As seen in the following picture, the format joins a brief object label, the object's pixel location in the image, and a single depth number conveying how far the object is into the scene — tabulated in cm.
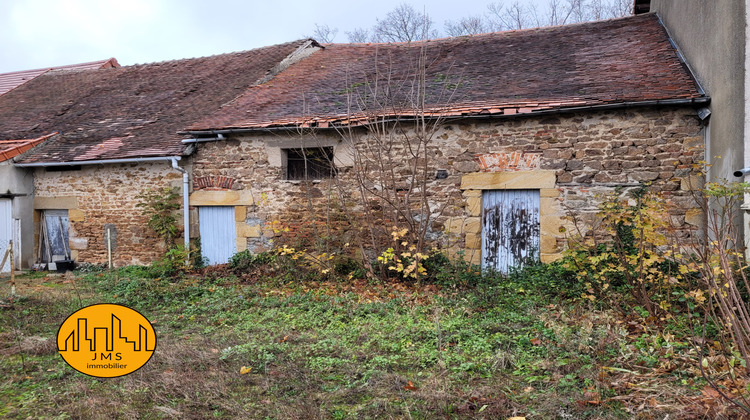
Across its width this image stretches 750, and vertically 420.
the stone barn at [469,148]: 718
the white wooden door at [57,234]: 1103
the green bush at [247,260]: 909
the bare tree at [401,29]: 2009
